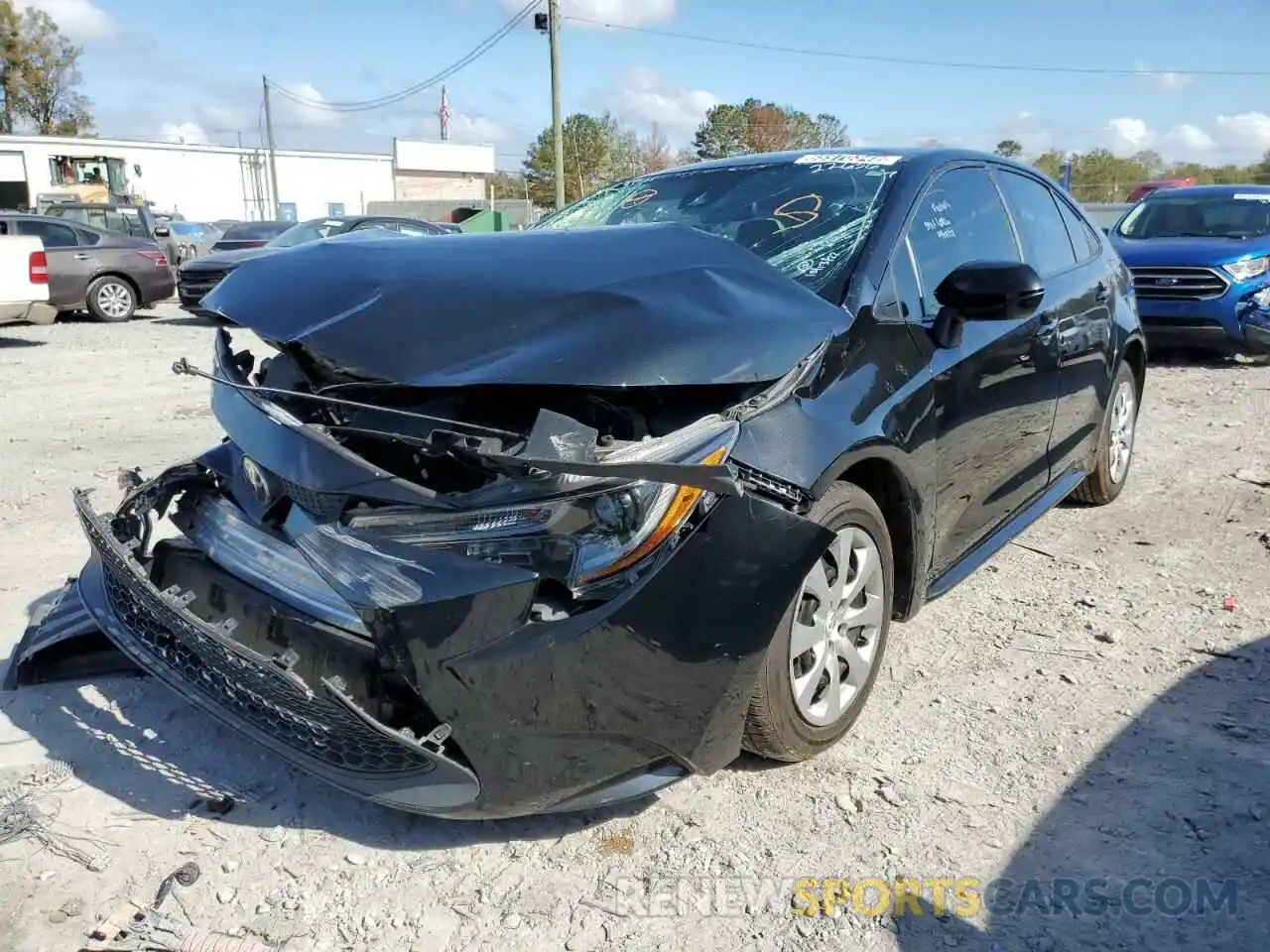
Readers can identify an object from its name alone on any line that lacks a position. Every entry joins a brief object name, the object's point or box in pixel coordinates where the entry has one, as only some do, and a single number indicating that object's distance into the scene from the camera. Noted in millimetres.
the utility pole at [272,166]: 55200
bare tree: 55159
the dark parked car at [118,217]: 20141
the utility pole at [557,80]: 26453
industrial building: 40844
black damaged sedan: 2256
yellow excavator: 33031
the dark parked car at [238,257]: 14016
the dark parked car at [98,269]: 14141
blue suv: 9453
